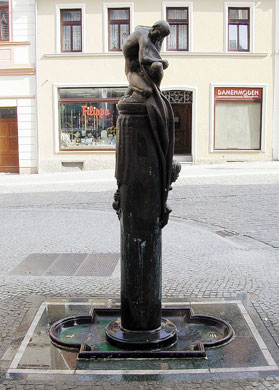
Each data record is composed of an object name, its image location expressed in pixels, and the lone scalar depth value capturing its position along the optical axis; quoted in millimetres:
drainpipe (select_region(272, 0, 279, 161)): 20625
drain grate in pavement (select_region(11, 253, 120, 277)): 6596
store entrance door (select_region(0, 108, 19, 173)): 21375
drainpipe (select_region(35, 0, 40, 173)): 20516
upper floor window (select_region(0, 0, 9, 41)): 20625
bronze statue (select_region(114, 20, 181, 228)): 3885
